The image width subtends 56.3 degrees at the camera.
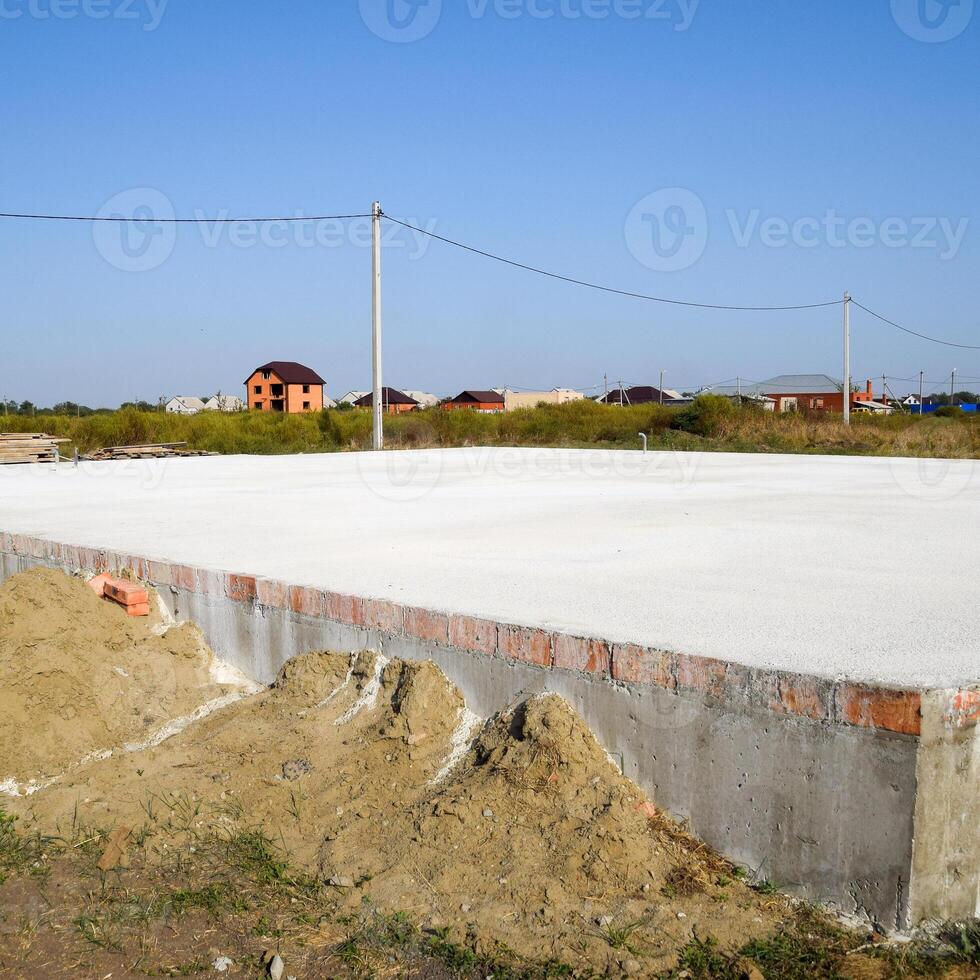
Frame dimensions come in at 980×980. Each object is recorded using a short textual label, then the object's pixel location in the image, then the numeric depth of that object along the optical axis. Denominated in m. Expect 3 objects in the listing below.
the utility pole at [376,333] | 19.17
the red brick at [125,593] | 4.80
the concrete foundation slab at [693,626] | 2.58
